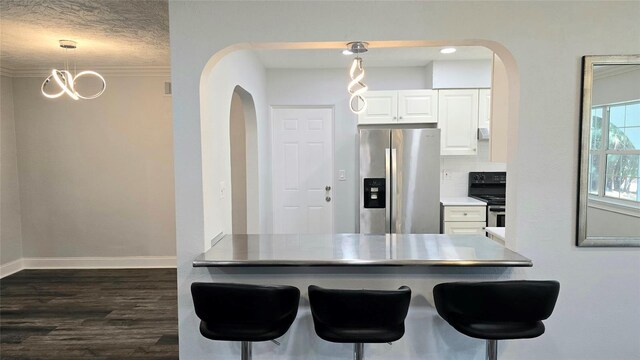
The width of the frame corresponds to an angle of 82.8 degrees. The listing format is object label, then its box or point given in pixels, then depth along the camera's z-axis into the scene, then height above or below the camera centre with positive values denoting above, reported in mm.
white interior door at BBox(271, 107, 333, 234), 4480 -48
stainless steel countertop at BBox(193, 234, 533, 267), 1859 -488
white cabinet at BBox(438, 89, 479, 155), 4090 +495
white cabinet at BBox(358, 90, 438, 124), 4117 +662
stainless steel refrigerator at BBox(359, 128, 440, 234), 3828 -164
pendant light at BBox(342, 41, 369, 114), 2061 +682
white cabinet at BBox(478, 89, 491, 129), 4086 +611
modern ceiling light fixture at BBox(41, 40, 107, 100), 2941 +741
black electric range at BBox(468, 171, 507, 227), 4438 -257
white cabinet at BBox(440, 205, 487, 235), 3949 -620
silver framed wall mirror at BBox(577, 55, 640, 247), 1982 +80
